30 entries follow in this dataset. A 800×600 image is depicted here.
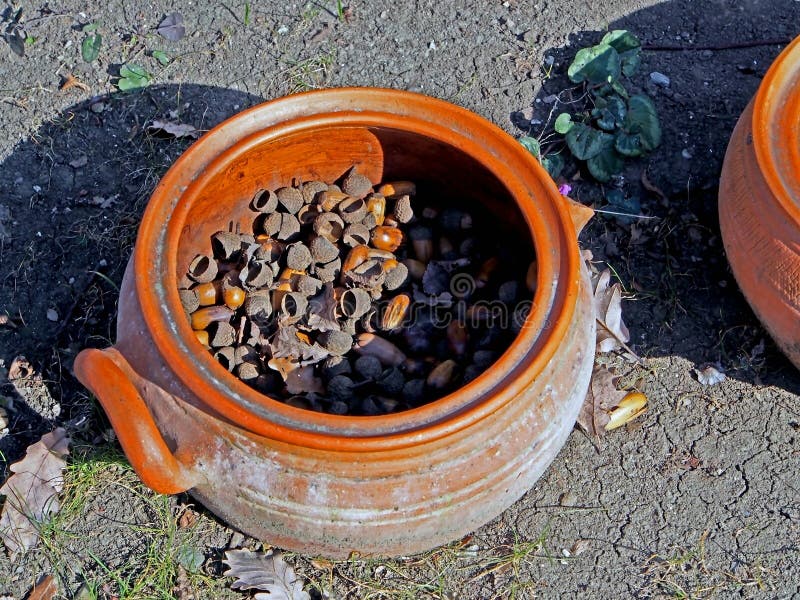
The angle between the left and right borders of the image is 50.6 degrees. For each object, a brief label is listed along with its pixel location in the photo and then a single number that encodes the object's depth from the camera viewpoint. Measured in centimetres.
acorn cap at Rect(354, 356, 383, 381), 257
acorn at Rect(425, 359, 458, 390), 253
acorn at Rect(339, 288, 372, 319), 264
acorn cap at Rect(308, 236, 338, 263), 271
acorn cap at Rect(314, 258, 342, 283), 272
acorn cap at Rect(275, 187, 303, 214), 278
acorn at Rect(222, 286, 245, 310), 264
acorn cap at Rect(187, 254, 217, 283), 267
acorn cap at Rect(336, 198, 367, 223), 278
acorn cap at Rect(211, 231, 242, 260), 271
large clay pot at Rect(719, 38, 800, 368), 265
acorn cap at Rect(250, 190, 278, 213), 277
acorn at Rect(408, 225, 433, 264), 284
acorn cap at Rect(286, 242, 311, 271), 270
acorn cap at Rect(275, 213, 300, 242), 278
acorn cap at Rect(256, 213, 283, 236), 277
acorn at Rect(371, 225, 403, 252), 279
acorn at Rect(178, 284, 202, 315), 259
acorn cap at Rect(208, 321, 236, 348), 260
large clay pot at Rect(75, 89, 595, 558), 203
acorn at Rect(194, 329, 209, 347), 258
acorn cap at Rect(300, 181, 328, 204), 281
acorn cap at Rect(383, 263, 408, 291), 270
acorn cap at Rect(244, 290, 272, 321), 263
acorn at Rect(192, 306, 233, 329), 262
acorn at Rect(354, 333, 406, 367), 262
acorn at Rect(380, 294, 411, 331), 266
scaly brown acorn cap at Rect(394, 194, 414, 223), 282
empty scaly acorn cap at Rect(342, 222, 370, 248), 276
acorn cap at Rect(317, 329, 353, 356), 260
